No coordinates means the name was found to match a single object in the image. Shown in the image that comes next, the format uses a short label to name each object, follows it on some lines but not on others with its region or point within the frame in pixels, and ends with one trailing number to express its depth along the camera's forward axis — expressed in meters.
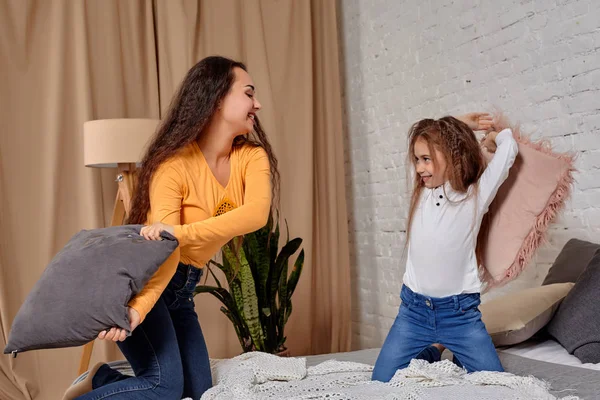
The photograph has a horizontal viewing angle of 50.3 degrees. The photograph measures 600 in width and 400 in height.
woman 1.80
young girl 2.00
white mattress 2.04
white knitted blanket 1.62
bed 1.73
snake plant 3.21
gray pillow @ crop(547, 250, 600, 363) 2.03
